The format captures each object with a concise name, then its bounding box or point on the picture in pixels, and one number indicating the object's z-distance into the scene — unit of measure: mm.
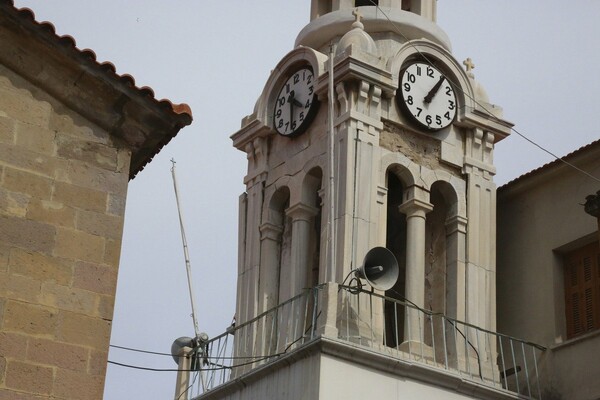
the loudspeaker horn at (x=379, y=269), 21688
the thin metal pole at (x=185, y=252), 25109
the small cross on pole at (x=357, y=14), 25181
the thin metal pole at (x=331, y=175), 22466
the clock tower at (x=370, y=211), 22141
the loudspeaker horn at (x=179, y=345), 23750
